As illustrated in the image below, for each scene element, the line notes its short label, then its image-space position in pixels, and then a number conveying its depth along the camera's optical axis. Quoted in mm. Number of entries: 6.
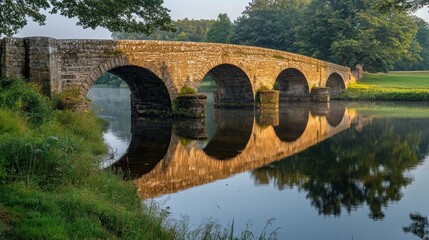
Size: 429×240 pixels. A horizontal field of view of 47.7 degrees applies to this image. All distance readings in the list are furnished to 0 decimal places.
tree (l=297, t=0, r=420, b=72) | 43750
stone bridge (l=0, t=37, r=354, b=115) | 15500
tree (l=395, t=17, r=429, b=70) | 63531
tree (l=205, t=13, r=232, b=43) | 63688
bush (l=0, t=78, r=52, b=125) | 11299
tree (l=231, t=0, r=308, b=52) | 54312
